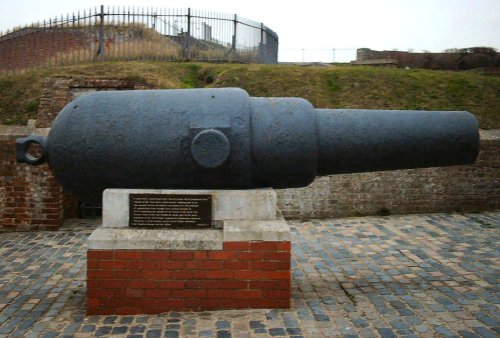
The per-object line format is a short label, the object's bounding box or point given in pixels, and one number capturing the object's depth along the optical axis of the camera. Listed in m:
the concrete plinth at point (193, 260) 4.04
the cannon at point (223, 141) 3.97
